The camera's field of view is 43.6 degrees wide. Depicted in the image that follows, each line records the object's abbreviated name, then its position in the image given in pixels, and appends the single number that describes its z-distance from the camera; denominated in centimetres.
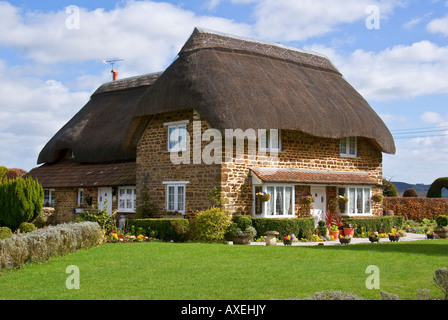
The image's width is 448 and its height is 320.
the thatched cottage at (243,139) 2019
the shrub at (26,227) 2131
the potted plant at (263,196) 2009
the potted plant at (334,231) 2189
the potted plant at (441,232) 2131
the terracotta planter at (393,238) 1991
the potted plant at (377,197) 2466
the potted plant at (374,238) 1927
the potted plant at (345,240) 1867
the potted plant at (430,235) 2108
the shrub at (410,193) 3959
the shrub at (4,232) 1790
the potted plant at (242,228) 1873
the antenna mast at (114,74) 3441
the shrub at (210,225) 1895
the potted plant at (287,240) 1811
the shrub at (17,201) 2250
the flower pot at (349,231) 2253
